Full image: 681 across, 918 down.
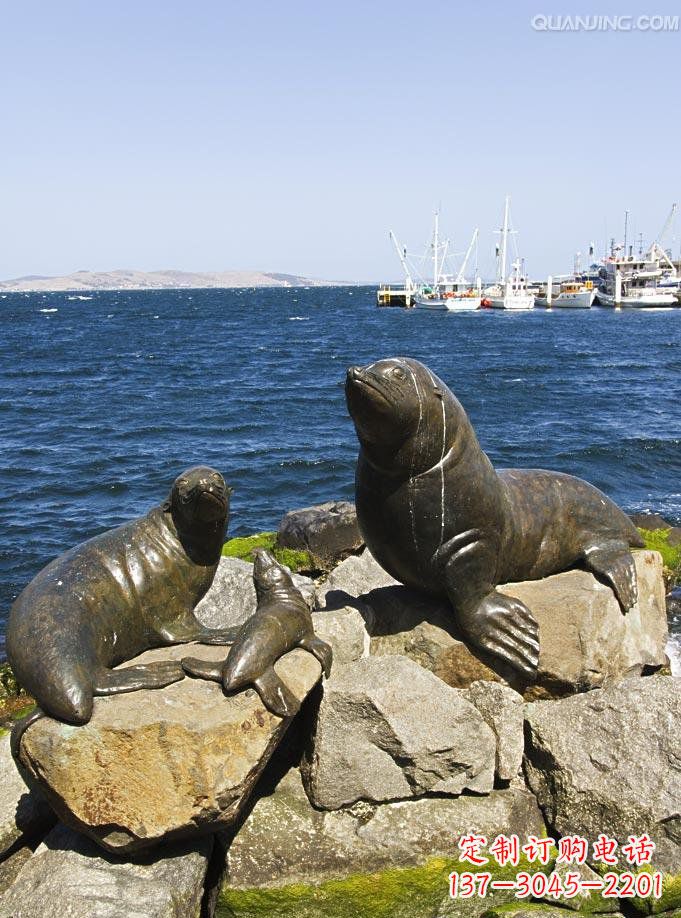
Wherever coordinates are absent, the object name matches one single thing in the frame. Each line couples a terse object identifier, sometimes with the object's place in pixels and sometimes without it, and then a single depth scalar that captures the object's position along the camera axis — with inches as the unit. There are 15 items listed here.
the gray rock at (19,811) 180.9
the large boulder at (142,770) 152.6
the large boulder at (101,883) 152.2
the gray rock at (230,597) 268.4
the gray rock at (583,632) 205.2
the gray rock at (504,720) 184.5
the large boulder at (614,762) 171.2
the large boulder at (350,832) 166.4
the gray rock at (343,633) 206.8
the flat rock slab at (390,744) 174.1
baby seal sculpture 166.1
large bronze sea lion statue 186.1
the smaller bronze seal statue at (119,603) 162.1
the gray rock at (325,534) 387.5
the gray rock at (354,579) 260.2
